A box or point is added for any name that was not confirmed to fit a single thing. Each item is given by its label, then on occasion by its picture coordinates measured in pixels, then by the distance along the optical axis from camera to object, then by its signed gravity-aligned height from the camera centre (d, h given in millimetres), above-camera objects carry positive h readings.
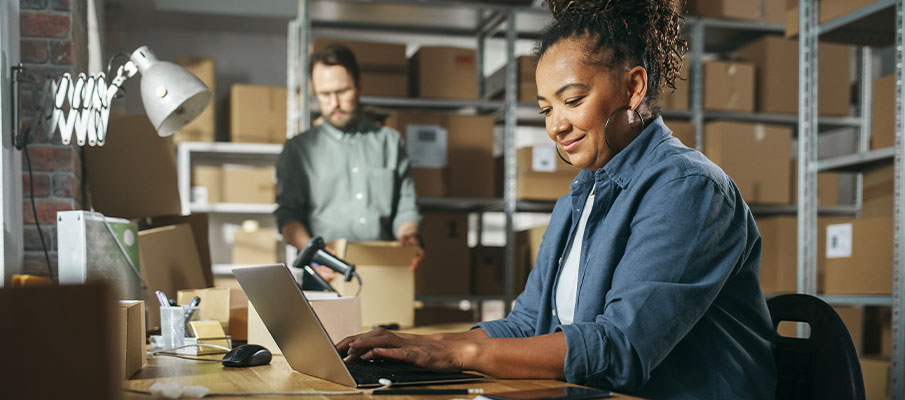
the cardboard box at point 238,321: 1599 -274
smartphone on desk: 847 -229
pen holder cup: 1464 -265
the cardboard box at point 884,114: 2719 +284
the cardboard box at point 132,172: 1966 +41
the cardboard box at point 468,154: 3695 +177
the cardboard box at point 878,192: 2881 +7
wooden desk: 988 -264
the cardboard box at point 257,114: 4828 +472
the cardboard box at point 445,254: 3670 -303
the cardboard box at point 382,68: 3615 +575
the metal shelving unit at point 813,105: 2707 +328
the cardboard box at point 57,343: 446 -90
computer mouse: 1201 -262
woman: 1012 -89
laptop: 979 -205
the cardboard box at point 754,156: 3754 +183
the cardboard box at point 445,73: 3697 +565
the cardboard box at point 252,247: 4707 -354
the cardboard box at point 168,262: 1773 -182
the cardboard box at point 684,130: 3784 +304
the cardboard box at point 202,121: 4738 +418
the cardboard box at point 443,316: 3473 -576
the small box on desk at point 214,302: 1616 -240
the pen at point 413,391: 917 -241
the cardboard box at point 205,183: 4738 +33
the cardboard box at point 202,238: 2205 -143
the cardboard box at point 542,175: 3660 +77
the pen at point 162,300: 1478 -213
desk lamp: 1511 +185
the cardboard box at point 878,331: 3146 -569
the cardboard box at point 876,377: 2719 -653
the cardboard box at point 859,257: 2576 -218
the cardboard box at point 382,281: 2105 -249
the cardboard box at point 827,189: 3986 +22
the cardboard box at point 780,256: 3758 -305
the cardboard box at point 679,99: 3846 +466
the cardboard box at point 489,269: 3779 -384
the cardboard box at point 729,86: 3873 +536
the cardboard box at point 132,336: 1089 -217
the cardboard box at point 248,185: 4770 +25
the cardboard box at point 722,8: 3844 +918
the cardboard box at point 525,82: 3744 +532
